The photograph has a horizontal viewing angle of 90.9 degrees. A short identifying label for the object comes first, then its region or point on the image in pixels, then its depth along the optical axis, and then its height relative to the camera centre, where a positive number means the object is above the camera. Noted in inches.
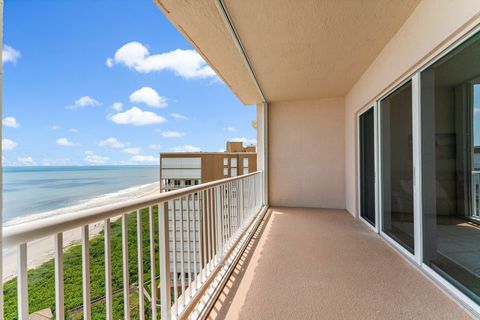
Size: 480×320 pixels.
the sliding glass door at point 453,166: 67.5 -2.5
